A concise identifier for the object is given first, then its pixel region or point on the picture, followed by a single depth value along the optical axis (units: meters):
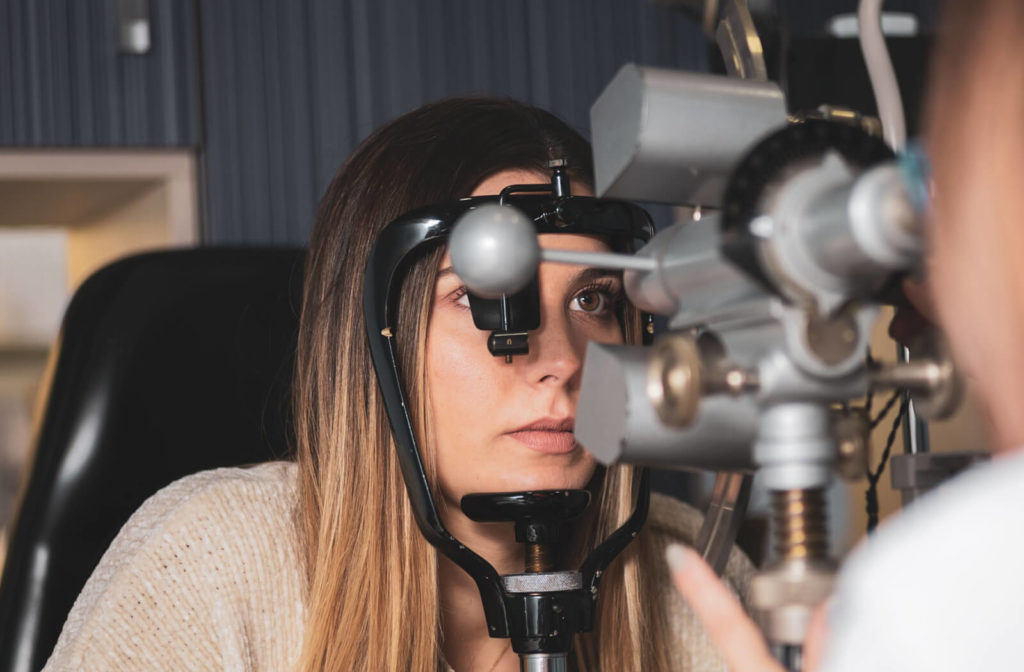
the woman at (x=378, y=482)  1.06
